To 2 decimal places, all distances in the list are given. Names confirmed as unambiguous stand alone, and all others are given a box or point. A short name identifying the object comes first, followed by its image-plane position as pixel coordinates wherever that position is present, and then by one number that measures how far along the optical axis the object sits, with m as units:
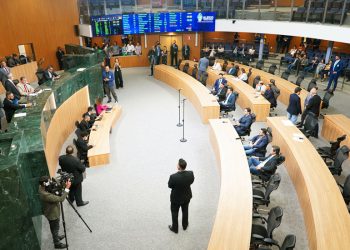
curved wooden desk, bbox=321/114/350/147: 8.25
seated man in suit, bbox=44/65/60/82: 11.91
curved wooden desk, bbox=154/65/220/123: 10.45
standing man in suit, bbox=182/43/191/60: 18.48
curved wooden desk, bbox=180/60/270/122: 10.43
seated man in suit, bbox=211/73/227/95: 12.27
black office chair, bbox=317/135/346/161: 7.50
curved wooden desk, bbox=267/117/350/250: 4.64
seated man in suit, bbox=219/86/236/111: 10.70
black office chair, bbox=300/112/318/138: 8.65
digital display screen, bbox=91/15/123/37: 15.75
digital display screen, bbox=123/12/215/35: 16.22
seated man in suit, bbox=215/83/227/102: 11.62
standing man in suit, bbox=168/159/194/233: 4.96
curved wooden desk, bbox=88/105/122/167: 7.73
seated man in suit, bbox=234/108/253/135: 8.69
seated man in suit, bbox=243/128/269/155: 7.46
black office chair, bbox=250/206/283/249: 4.71
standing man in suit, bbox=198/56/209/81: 14.75
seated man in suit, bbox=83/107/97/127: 9.50
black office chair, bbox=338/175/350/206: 5.82
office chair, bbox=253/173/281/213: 5.64
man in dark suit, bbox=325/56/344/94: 12.28
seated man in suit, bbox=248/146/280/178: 6.54
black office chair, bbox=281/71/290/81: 13.42
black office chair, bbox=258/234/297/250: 4.11
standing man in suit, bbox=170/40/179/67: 17.94
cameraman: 4.93
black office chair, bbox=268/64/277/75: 14.46
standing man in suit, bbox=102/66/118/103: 12.59
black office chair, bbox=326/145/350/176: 6.59
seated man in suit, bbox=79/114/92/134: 8.49
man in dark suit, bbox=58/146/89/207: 5.85
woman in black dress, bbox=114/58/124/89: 14.52
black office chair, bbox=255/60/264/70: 15.49
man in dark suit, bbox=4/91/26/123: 8.45
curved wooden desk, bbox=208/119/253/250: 4.42
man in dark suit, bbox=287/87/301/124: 9.16
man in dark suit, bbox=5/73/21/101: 9.51
